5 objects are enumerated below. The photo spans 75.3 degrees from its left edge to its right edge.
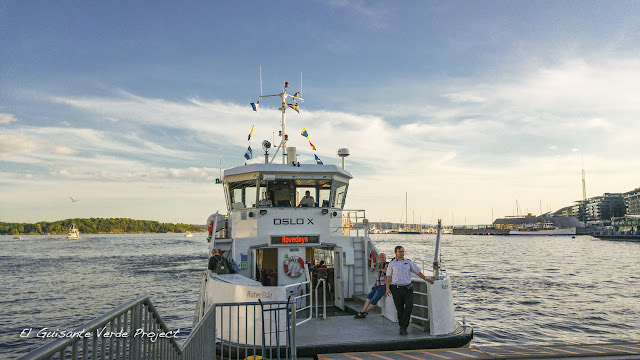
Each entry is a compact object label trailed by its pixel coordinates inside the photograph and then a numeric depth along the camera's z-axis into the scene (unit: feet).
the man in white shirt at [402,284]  29.35
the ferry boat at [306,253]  29.53
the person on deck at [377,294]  33.47
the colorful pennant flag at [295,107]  53.92
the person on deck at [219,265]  34.71
